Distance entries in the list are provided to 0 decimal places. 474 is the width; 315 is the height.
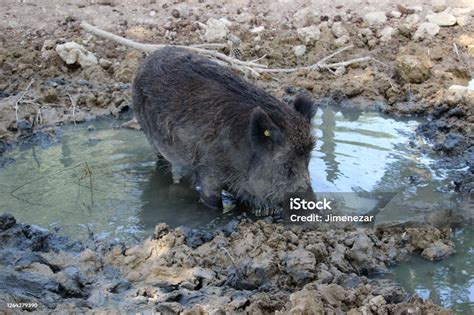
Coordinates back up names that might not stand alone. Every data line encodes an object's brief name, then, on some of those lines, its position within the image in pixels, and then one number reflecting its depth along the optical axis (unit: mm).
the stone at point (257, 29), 12301
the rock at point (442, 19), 12336
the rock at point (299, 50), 11570
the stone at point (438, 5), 12875
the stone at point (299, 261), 5117
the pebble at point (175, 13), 12891
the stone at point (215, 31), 11844
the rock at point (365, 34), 11984
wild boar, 6426
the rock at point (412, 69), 10430
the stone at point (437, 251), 5648
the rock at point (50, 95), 9984
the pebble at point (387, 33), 11953
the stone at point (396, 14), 12722
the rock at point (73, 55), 11023
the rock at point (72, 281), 4852
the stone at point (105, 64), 11117
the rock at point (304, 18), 12508
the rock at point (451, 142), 8070
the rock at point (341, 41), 11758
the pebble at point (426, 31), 11906
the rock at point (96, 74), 10828
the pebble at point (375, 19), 12516
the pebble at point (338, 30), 12016
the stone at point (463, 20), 12367
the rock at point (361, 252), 5453
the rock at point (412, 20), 12352
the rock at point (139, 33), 12164
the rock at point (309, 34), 11812
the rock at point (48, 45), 11418
